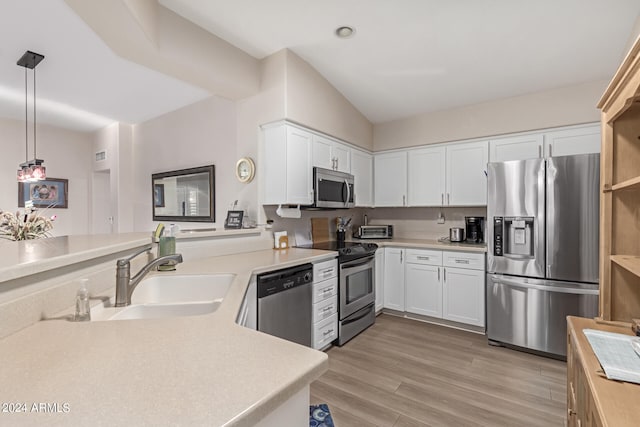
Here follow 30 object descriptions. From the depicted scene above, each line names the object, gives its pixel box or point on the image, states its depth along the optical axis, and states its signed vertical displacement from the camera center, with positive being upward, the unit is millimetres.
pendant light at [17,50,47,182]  2908 +560
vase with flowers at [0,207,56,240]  2252 -118
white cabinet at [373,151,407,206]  4148 +449
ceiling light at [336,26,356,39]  2592 +1532
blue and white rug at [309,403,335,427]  1483 -1024
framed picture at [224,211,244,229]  3059 -91
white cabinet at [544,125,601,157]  3062 +720
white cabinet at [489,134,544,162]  3314 +707
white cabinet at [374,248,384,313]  3672 -812
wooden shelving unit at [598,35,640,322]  1429 -6
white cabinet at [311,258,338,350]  2678 -841
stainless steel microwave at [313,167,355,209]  3131 +237
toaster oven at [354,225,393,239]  4242 -287
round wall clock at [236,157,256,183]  3184 +434
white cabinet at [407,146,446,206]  3875 +448
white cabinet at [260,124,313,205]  2969 +441
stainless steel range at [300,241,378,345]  2996 -791
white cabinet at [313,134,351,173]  3324 +653
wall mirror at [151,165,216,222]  3895 +221
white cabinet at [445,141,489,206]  3598 +449
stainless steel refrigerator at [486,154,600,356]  2590 -326
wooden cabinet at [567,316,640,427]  810 -530
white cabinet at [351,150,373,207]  3986 +472
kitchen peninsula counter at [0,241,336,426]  528 -347
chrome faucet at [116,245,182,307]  1288 -303
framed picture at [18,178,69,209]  4855 +292
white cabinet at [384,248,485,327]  3246 -814
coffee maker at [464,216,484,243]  3740 -215
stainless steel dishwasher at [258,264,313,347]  2162 -694
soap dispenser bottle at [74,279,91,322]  1030 -323
